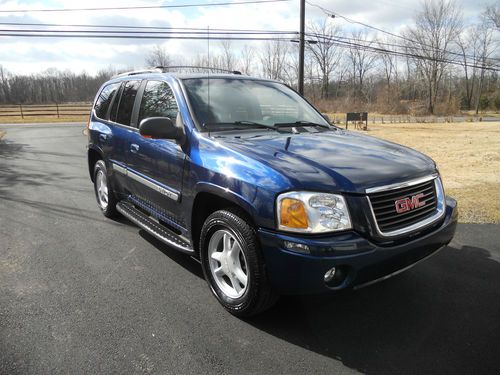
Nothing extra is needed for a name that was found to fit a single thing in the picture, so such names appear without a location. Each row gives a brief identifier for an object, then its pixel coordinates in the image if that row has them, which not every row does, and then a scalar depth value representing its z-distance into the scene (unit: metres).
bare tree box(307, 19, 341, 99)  67.62
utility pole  18.64
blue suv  2.57
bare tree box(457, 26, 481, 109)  66.06
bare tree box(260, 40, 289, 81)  56.38
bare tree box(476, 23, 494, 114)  58.41
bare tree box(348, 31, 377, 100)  71.44
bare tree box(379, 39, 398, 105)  66.50
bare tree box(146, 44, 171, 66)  26.31
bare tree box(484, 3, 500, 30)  54.41
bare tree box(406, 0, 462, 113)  50.90
